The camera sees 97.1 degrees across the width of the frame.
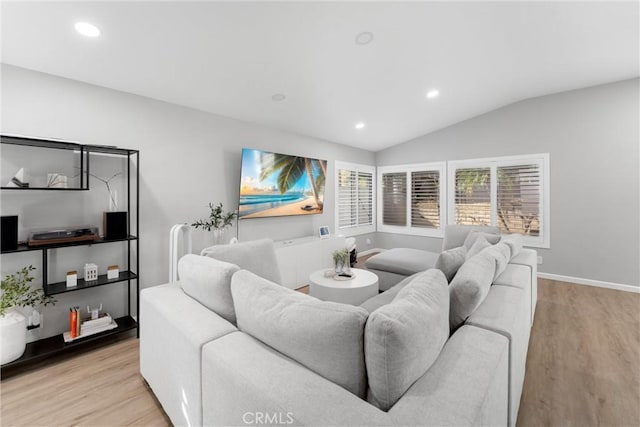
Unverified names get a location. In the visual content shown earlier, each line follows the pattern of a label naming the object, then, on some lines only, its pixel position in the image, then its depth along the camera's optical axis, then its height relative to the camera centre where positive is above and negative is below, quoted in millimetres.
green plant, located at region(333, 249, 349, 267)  2982 -505
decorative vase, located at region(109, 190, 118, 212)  2713 +99
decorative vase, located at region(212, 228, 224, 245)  3319 -296
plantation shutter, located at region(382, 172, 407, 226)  6027 +281
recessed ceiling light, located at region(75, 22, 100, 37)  1928 +1262
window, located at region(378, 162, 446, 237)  5539 +256
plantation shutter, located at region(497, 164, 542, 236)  4480 +215
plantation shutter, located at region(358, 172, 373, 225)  6016 +287
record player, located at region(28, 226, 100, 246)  2139 -203
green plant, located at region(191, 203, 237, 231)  3326 -115
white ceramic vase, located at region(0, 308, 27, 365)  1948 -881
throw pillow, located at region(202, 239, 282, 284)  2246 -377
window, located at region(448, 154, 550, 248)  4434 +293
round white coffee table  2588 -726
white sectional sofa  833 -543
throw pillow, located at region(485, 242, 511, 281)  1909 -312
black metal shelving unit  2086 -426
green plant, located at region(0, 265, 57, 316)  2031 -627
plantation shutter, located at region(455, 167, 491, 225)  4930 +283
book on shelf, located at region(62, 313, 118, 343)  2326 -1010
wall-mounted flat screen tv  3758 +393
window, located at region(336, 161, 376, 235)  5515 +266
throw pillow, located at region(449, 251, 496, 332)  1357 -402
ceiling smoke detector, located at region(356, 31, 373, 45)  2457 +1542
